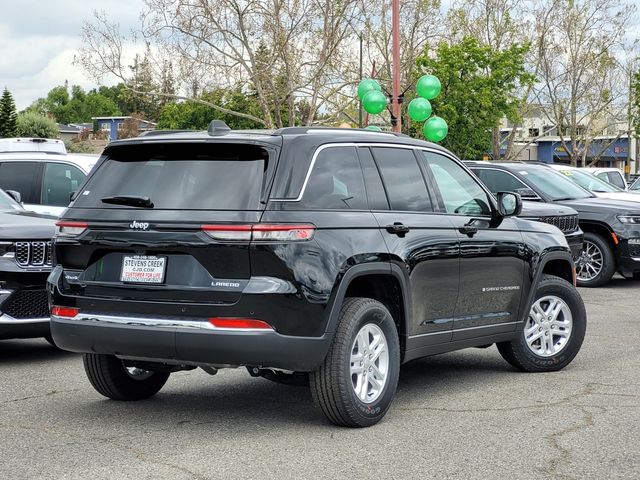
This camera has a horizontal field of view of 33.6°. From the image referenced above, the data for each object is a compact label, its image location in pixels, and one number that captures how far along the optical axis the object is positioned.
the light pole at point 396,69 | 23.06
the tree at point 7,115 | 71.56
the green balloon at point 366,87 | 25.31
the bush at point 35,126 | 66.19
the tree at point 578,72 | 54.62
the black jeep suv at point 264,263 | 5.94
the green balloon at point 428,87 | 24.17
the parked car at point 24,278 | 8.83
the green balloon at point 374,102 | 23.95
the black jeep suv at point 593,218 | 15.99
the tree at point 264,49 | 38.03
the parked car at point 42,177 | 12.69
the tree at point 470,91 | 35.06
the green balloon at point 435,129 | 23.80
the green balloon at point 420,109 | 23.95
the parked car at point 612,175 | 27.12
